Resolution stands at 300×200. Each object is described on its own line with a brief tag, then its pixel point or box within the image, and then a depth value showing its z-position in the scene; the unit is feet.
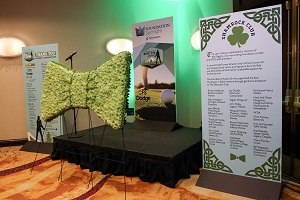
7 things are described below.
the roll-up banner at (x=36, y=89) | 12.36
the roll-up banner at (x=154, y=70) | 11.74
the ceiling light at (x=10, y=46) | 13.55
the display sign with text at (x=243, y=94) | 6.69
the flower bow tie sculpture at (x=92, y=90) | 7.39
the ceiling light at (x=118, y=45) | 14.20
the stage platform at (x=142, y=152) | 8.41
